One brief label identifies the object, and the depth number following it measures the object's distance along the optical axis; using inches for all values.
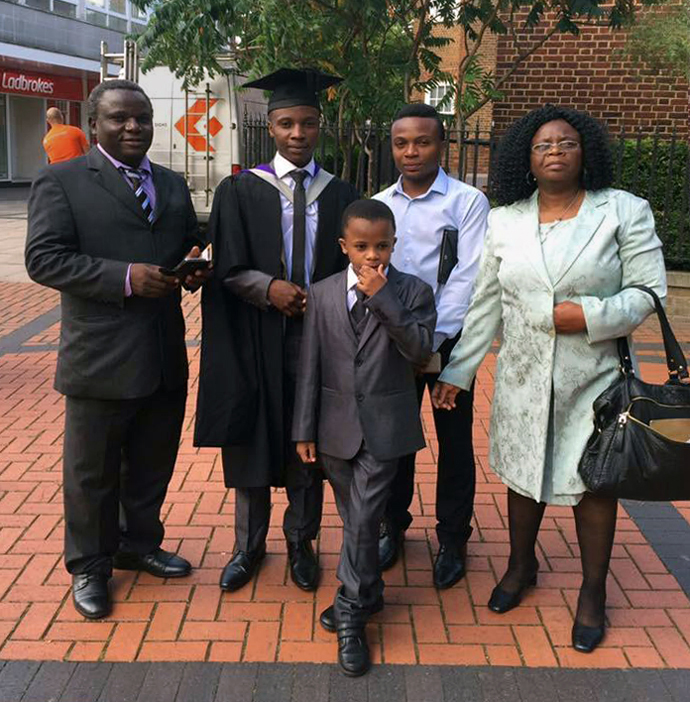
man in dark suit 115.6
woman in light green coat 112.8
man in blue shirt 126.6
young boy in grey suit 114.6
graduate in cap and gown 123.9
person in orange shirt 442.9
